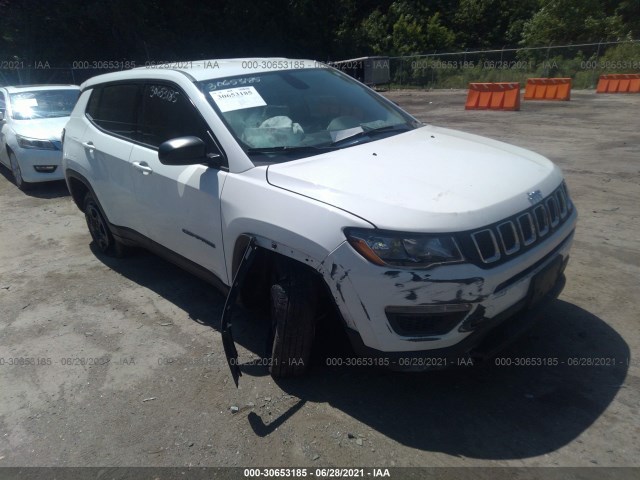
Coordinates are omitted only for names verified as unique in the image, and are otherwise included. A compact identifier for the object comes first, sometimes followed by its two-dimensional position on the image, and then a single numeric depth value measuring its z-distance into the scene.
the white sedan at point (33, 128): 8.28
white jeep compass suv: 2.63
